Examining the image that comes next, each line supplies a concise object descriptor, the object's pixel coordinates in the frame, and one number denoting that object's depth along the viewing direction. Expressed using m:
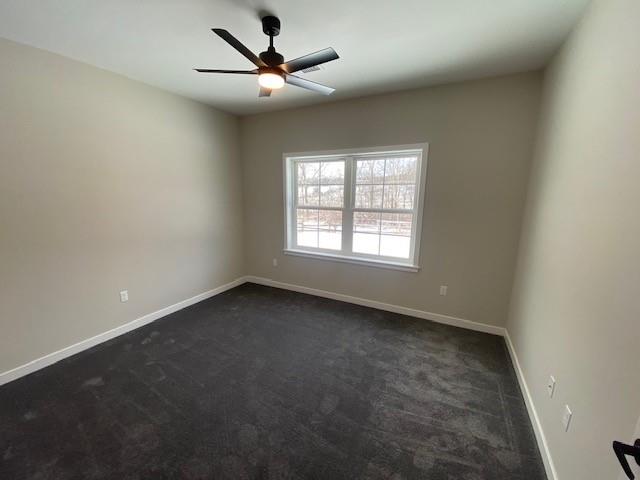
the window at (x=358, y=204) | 3.03
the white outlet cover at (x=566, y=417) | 1.25
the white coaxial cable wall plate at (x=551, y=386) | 1.46
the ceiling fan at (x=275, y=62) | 1.53
